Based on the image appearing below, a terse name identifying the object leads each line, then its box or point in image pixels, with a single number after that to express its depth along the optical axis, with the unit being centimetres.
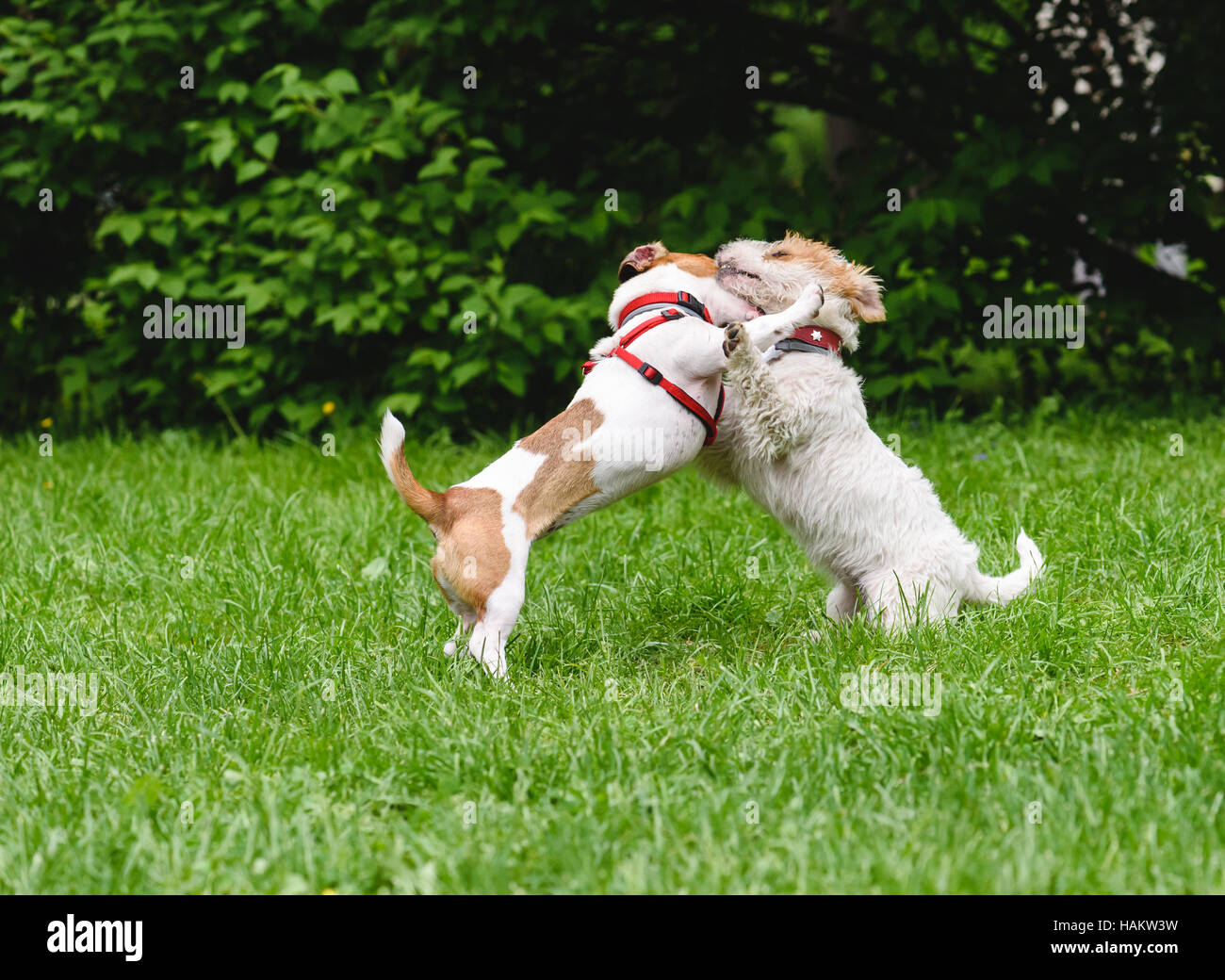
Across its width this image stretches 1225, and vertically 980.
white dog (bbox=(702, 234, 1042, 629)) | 673
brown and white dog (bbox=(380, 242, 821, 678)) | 616
